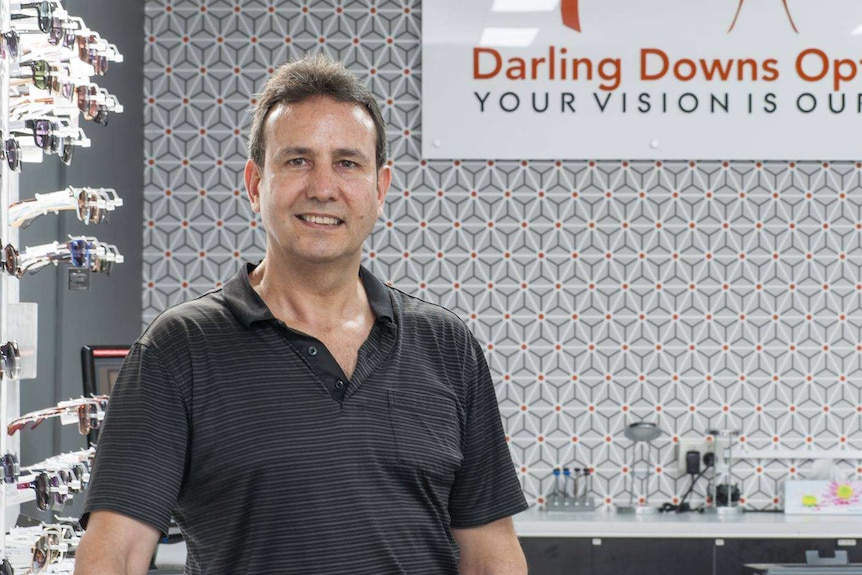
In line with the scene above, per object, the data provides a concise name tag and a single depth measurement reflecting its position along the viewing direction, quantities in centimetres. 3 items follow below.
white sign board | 557
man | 207
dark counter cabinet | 488
